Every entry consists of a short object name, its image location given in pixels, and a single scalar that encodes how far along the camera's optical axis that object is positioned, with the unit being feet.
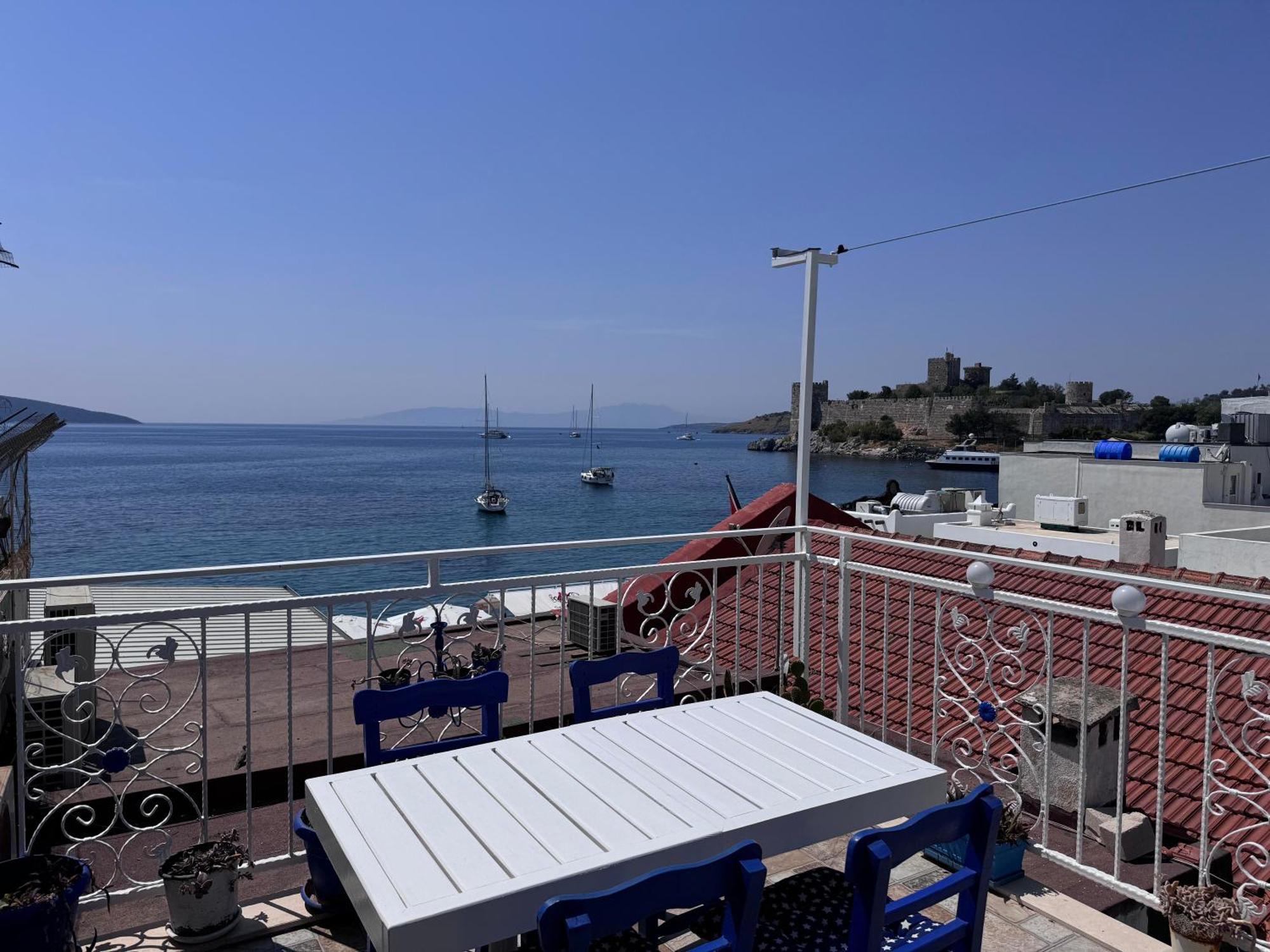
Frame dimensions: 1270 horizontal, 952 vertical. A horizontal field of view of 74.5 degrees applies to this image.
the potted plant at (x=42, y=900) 6.22
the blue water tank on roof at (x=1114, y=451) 84.43
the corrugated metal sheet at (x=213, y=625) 43.78
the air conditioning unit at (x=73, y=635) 18.18
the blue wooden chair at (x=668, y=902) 4.39
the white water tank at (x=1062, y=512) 66.13
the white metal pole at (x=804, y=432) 14.64
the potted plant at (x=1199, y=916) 7.91
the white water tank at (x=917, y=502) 74.18
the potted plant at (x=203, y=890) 8.56
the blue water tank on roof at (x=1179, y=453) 82.07
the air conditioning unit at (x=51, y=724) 17.99
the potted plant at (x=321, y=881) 9.02
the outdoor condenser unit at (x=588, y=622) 25.95
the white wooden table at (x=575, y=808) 5.37
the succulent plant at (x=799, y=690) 12.94
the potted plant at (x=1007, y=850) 9.88
